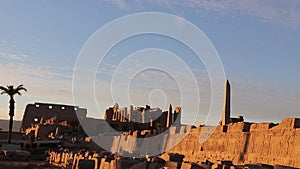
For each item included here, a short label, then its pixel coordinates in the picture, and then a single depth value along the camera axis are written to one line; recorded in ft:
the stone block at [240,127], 73.15
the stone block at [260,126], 65.87
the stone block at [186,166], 39.05
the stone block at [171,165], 42.38
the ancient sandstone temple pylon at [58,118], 186.19
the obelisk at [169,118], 150.08
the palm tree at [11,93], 138.62
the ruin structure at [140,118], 180.65
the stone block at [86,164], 61.05
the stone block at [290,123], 59.52
